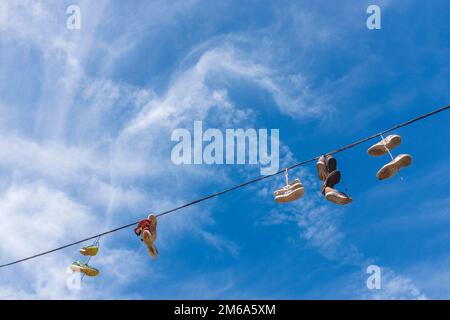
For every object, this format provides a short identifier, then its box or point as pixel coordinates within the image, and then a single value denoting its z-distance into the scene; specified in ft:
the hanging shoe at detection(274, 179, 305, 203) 23.82
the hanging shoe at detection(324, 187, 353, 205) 22.94
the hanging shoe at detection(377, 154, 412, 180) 22.54
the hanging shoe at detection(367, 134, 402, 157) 23.03
